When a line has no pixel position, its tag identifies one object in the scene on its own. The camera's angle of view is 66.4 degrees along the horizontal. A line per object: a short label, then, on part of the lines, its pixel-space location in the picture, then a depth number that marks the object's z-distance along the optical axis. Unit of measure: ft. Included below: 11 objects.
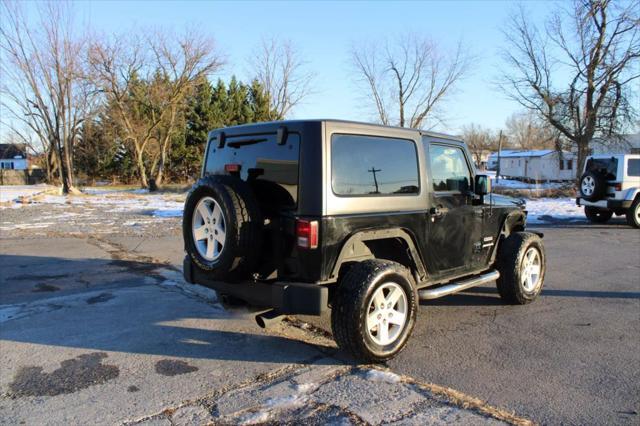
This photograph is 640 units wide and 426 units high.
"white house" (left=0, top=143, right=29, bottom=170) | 245.45
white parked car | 44.29
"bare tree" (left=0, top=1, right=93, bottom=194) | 94.79
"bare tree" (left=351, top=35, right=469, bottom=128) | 132.57
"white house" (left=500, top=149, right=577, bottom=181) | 149.71
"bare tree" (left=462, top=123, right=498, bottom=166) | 275.39
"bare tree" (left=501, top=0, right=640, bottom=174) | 90.12
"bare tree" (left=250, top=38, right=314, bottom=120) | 147.13
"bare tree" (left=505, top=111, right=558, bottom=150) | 269.05
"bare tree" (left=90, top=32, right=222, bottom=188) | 119.65
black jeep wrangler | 12.52
